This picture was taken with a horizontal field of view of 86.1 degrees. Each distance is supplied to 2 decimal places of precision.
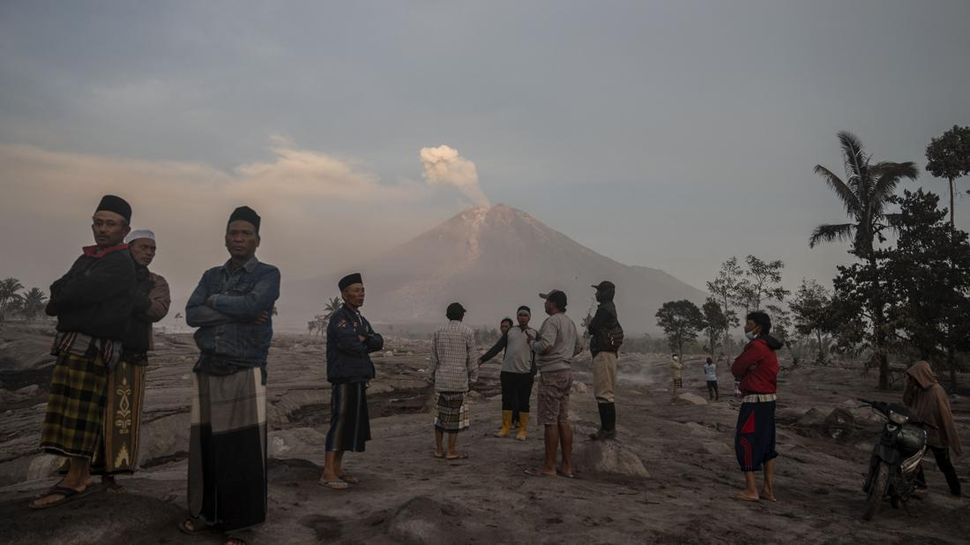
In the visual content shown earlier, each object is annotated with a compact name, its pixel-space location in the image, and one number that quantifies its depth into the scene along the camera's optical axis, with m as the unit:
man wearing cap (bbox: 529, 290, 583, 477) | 6.14
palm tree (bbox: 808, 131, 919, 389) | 19.50
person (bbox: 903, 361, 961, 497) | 5.97
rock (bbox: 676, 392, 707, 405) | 15.62
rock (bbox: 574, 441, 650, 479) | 6.70
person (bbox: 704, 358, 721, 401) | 17.75
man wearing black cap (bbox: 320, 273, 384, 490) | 5.19
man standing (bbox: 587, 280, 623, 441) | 7.45
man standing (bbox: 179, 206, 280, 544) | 3.51
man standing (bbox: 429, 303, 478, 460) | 6.85
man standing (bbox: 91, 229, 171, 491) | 3.72
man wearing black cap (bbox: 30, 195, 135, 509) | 3.50
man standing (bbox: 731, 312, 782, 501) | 5.56
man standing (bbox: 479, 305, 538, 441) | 8.48
